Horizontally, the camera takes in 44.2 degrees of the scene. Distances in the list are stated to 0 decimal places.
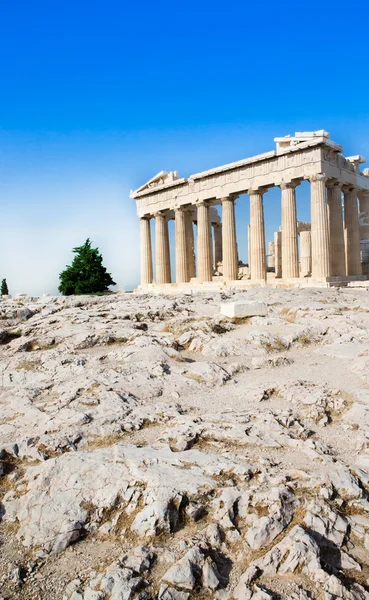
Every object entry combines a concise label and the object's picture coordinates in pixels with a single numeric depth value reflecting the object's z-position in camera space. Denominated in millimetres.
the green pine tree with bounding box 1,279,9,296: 59469
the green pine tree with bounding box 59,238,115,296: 47750
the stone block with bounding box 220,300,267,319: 14938
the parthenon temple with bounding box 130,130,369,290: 30219
